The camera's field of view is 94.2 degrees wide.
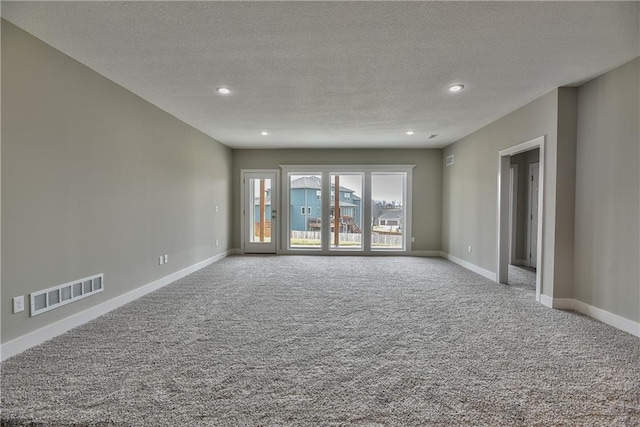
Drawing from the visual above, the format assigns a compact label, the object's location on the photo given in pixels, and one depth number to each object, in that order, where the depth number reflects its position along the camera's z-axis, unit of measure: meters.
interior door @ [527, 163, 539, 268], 5.78
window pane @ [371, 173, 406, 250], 7.03
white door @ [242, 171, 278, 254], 7.08
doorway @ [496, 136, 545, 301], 3.63
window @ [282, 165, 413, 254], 6.98
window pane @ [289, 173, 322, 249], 7.07
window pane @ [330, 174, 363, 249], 7.02
